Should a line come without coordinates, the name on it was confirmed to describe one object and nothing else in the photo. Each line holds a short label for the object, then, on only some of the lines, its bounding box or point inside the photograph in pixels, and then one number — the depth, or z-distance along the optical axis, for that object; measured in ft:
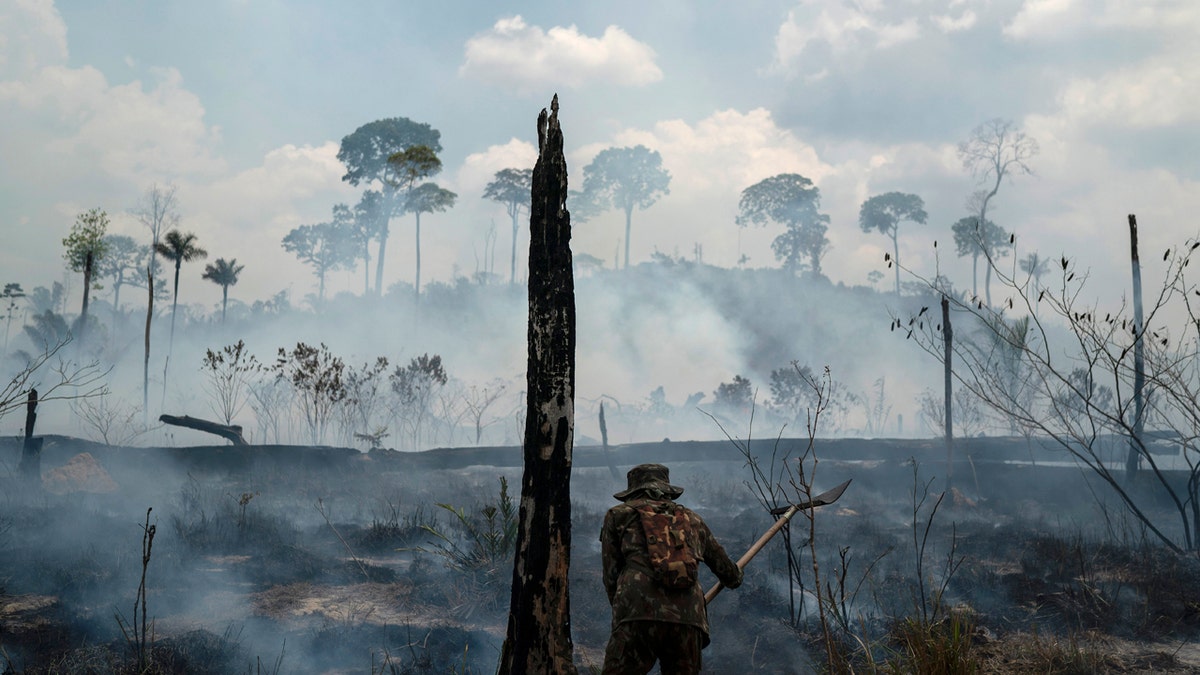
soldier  13.50
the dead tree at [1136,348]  41.16
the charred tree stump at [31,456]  46.99
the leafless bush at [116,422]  95.09
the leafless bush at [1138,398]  24.44
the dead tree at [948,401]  51.34
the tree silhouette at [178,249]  103.36
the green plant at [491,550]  32.76
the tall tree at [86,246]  94.67
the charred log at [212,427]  57.03
